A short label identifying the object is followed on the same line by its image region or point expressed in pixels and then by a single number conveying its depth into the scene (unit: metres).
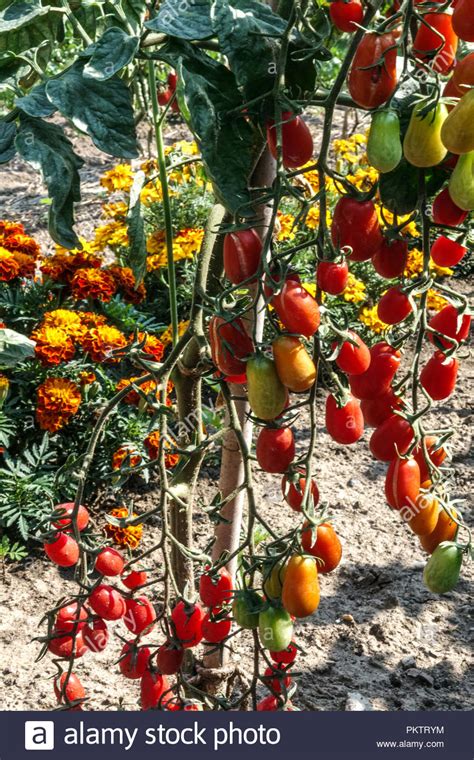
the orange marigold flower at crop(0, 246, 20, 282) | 2.29
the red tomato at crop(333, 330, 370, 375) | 0.80
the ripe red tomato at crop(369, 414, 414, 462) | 0.83
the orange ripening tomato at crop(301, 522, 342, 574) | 0.85
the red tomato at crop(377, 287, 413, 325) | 0.83
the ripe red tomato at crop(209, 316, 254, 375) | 0.78
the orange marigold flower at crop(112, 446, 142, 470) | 2.04
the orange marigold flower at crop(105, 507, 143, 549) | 1.95
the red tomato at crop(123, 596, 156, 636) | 1.13
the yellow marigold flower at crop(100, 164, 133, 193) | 2.75
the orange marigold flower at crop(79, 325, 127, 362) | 2.11
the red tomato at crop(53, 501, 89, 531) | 1.04
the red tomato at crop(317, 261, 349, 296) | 0.76
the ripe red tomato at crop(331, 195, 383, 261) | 0.75
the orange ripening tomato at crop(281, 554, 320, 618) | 0.82
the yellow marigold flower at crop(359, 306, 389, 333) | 2.53
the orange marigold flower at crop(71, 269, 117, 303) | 2.27
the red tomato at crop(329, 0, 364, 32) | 0.78
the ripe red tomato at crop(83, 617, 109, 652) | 1.09
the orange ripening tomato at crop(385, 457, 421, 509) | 0.81
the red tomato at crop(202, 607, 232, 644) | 1.06
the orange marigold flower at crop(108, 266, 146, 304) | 2.42
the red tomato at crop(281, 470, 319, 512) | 0.88
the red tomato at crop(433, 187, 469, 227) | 0.79
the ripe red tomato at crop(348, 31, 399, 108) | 0.70
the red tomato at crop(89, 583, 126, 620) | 1.04
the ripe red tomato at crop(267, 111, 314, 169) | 0.77
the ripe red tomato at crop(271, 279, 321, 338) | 0.72
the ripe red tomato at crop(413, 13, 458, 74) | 0.73
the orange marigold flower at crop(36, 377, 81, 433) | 2.04
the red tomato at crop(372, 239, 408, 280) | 0.82
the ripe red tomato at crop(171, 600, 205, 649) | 1.05
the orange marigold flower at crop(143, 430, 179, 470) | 2.07
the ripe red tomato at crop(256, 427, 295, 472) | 0.85
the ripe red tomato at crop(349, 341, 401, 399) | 0.83
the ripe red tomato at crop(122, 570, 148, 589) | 1.14
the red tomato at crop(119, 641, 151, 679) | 1.08
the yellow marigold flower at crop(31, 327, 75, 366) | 2.08
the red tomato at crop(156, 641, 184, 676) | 1.05
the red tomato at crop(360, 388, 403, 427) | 0.85
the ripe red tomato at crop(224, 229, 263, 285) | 0.76
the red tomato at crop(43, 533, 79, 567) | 1.05
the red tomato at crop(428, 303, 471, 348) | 0.84
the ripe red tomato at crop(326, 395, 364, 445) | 0.84
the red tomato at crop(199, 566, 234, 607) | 1.07
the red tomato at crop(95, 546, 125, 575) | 1.11
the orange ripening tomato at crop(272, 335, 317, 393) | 0.73
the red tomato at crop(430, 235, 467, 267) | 0.83
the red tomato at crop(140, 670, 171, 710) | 1.09
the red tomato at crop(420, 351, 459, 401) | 0.84
